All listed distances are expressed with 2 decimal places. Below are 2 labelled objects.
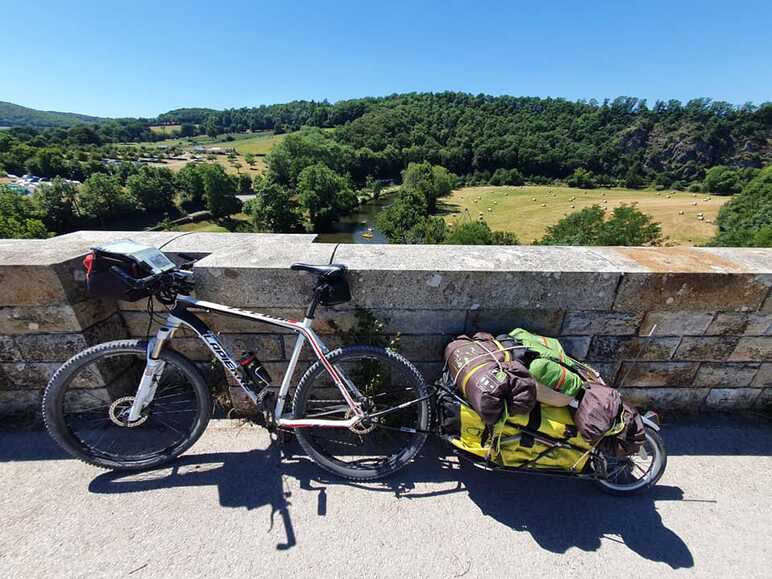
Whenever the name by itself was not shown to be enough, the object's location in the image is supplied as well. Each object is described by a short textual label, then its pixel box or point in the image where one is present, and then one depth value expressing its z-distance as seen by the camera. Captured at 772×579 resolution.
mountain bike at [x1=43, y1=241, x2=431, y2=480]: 2.10
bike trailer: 2.02
